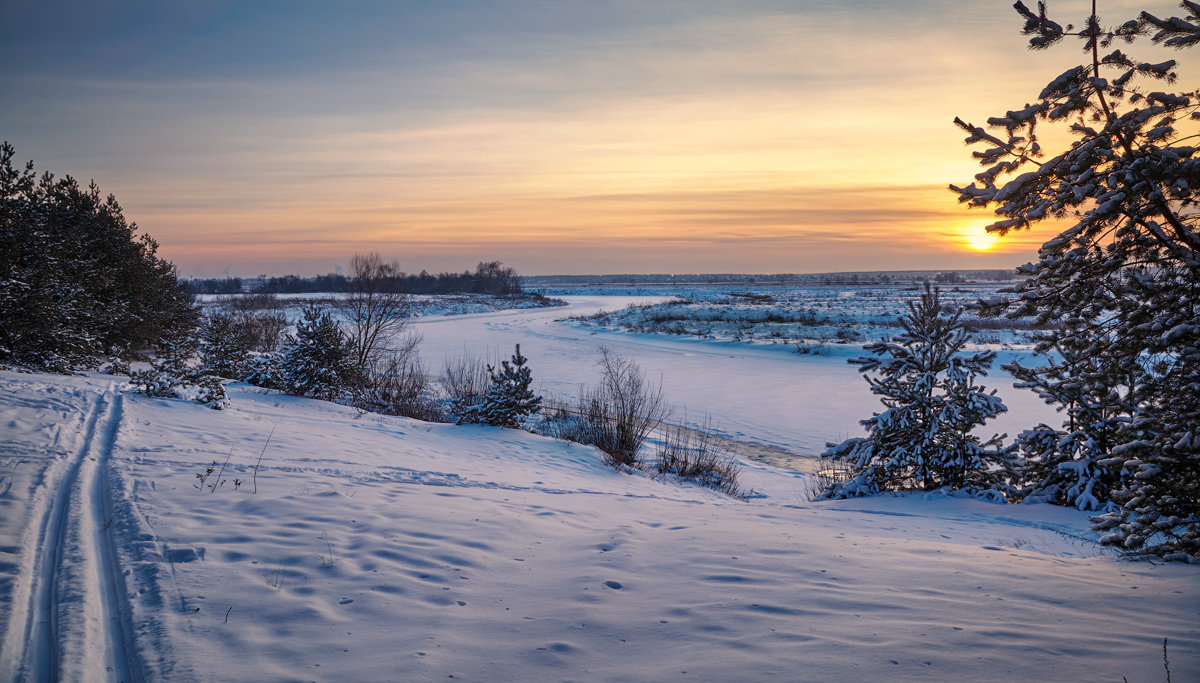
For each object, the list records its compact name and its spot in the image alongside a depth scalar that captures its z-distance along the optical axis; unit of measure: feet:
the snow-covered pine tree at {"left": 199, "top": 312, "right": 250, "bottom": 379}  63.09
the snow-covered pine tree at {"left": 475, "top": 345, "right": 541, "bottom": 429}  49.11
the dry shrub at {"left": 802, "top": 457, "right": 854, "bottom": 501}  36.55
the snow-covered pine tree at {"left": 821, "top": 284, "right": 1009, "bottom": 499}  32.68
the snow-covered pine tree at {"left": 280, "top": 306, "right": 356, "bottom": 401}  56.18
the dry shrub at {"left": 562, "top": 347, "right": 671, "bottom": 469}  45.44
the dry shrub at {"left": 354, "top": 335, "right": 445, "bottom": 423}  54.80
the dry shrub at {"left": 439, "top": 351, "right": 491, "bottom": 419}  50.42
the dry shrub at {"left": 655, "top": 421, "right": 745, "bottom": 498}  39.01
